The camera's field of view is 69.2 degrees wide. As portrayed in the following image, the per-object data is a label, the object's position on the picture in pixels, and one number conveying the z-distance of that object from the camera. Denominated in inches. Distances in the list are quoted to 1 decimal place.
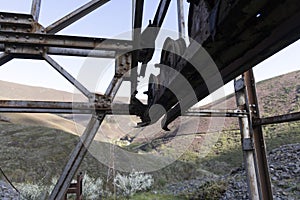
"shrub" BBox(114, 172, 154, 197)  390.0
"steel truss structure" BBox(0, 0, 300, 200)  63.6
